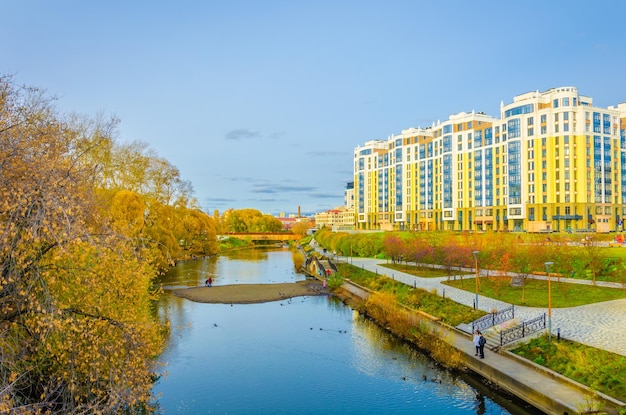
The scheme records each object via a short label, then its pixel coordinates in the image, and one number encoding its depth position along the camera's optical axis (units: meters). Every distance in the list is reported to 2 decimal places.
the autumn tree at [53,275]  10.34
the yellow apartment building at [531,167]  89.69
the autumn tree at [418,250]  54.16
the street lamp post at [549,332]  22.96
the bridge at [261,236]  136.65
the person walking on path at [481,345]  23.05
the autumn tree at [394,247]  59.53
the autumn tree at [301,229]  163.60
